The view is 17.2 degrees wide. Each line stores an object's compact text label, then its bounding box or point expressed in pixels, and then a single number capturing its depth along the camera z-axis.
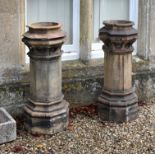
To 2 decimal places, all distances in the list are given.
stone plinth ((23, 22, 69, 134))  4.75
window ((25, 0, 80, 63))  5.43
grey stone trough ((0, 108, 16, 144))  4.68
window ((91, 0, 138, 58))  5.79
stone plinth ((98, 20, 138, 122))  5.14
